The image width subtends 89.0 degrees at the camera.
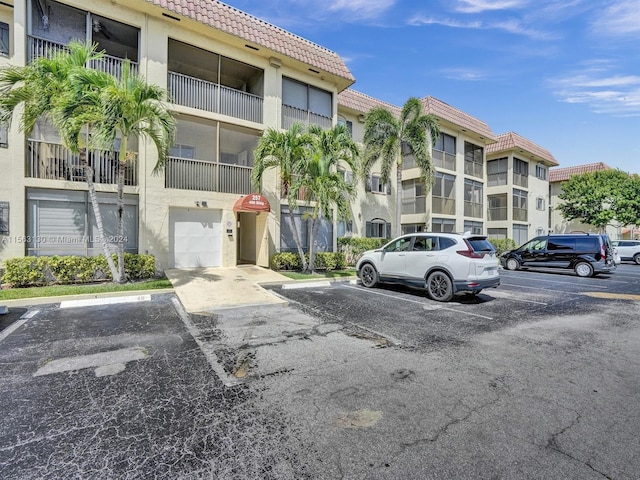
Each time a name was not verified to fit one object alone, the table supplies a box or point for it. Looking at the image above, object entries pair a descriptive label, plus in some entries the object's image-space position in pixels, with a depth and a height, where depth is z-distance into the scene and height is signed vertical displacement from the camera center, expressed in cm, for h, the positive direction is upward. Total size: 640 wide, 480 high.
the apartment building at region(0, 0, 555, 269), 1037 +432
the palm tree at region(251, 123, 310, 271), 1241 +310
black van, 1488 -84
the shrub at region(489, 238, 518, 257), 2508 -64
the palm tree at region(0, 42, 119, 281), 839 +375
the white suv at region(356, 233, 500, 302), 855 -79
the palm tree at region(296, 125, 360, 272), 1246 +249
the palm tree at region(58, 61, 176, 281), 827 +330
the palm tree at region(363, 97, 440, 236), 1680 +521
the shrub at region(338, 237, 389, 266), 1738 -69
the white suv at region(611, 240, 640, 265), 2430 -98
